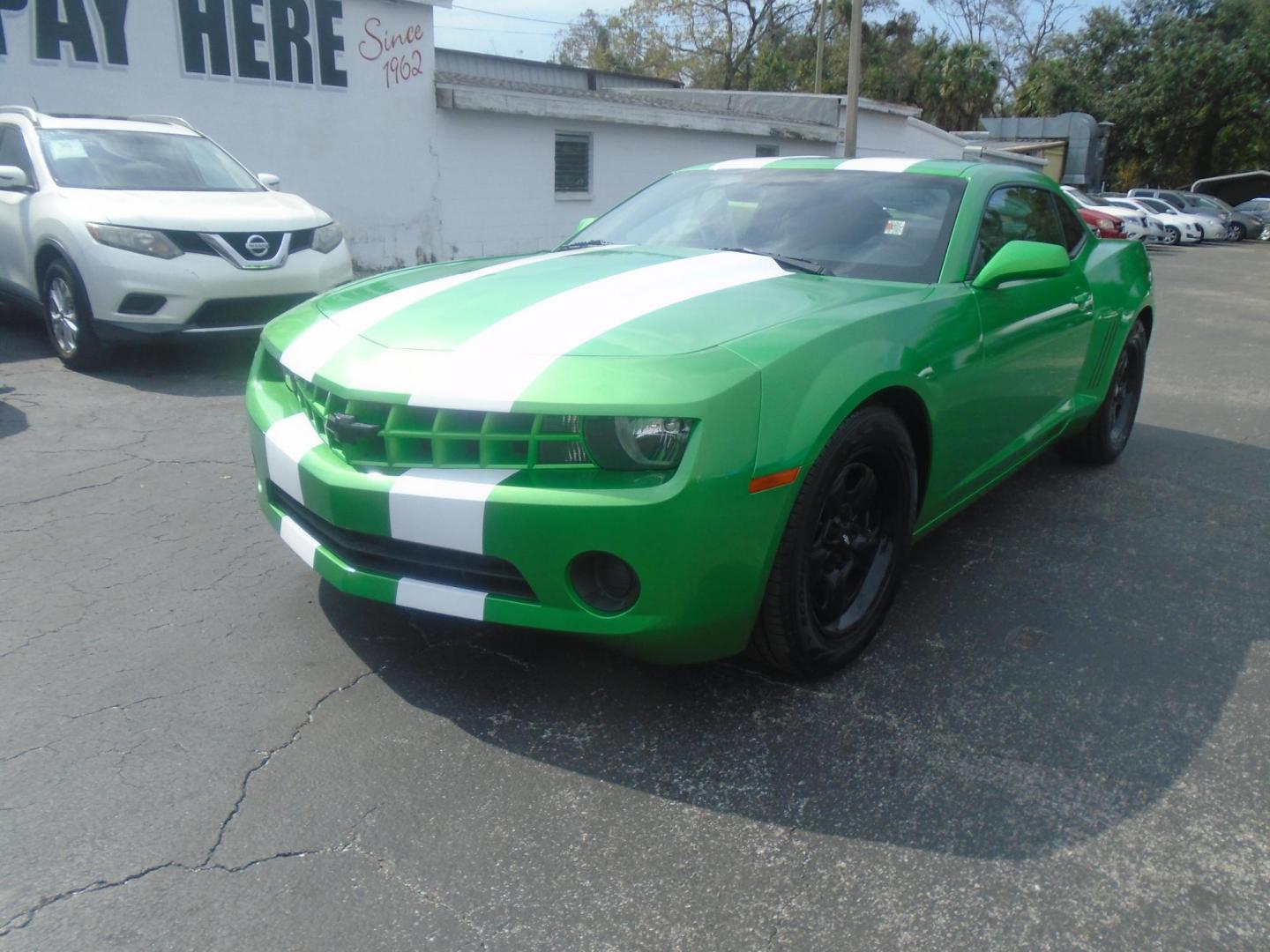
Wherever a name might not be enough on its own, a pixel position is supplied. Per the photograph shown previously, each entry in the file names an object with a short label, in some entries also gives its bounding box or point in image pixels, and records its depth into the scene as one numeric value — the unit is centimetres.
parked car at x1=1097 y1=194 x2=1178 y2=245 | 2809
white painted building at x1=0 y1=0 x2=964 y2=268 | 1005
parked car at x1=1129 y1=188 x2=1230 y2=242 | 2977
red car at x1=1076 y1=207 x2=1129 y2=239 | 1445
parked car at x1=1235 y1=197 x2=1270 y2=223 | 3409
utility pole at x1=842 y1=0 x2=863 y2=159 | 1880
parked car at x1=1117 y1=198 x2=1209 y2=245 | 2845
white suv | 618
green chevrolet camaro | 233
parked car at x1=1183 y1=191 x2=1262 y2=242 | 3130
